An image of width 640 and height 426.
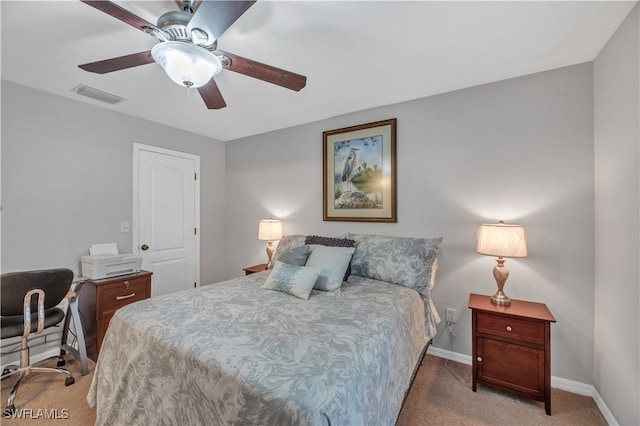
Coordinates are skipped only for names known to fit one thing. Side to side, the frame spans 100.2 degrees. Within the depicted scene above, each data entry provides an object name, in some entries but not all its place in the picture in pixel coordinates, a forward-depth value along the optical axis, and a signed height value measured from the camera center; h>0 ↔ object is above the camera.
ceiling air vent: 2.44 +1.14
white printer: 2.52 -0.48
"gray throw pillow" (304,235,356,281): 2.52 -0.28
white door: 3.19 -0.03
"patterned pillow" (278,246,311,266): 2.31 -0.38
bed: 0.98 -0.63
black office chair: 1.87 -0.68
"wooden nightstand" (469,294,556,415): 1.78 -0.95
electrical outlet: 2.43 -0.94
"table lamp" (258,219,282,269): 3.29 -0.22
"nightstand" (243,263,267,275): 3.21 -0.68
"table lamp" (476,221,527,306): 1.92 -0.23
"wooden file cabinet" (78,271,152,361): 2.43 -0.83
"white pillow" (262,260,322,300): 1.93 -0.50
